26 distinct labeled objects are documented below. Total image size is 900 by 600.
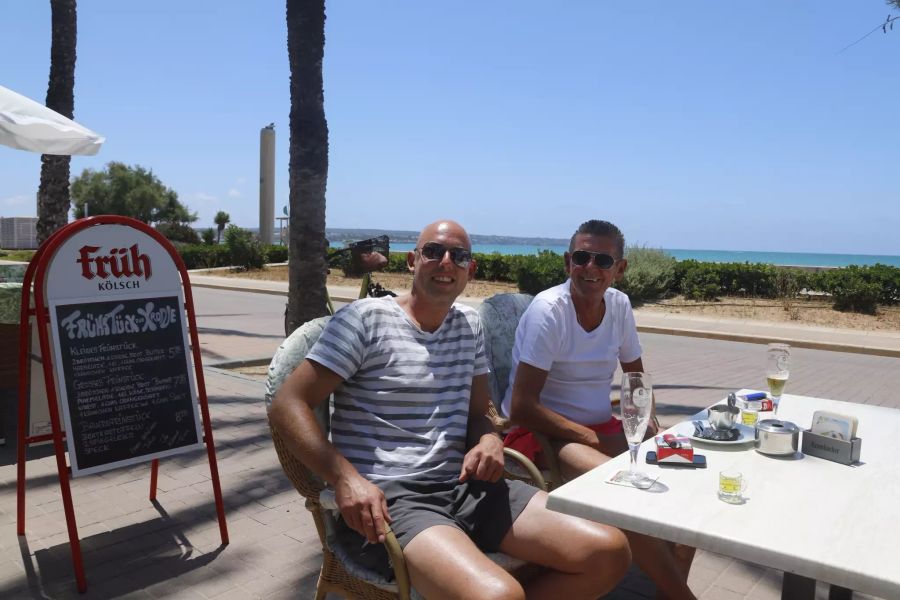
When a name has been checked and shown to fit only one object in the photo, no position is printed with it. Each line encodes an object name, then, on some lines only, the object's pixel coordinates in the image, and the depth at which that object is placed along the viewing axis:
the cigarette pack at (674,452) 2.28
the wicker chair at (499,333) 3.88
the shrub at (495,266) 23.42
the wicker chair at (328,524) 2.24
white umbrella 5.21
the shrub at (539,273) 19.20
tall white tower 39.97
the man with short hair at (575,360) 3.13
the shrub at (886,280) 17.25
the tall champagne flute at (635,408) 2.18
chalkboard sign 3.36
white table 1.64
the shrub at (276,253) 32.66
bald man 2.28
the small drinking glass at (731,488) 1.96
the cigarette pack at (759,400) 3.07
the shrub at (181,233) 41.41
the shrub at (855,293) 16.70
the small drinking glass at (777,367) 3.00
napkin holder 2.32
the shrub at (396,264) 26.21
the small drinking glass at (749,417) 2.80
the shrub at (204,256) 31.53
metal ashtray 2.39
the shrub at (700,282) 19.25
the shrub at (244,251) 29.23
